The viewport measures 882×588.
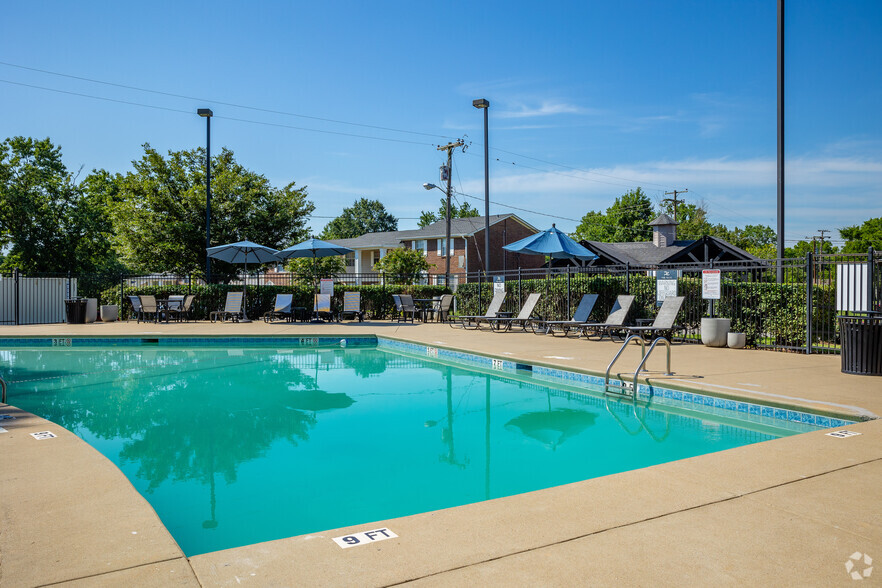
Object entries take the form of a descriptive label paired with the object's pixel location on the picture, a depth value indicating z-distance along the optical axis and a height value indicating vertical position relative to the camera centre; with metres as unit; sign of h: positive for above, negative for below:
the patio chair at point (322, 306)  17.73 -0.47
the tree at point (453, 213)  63.06 +8.78
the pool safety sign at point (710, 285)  10.71 +0.10
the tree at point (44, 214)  23.52 +3.14
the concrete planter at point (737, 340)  10.56 -0.89
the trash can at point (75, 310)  17.03 -0.57
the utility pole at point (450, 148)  27.81 +6.77
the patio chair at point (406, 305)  17.80 -0.44
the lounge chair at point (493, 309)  15.06 -0.48
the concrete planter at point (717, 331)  10.76 -0.74
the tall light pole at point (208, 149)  17.42 +4.31
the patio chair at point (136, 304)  17.56 -0.41
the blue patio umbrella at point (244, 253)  16.73 +1.11
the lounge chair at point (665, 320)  10.79 -0.54
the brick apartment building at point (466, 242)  37.19 +3.21
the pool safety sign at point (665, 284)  11.91 +0.13
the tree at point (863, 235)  48.12 +4.94
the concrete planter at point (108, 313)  17.81 -0.68
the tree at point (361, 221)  78.00 +9.35
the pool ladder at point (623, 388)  6.92 -1.17
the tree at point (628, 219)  50.34 +6.13
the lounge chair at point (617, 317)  11.82 -0.55
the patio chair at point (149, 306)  17.33 -0.46
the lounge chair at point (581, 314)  12.60 -0.51
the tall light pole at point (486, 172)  19.52 +4.03
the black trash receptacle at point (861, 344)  7.22 -0.67
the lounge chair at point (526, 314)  14.21 -0.58
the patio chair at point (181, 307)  17.72 -0.50
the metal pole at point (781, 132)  10.52 +2.87
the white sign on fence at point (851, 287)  8.26 +0.05
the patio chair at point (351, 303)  18.05 -0.39
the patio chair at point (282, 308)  17.48 -0.52
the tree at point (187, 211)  21.58 +2.99
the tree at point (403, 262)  25.81 +1.26
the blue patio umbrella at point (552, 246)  13.79 +1.06
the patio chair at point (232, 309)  17.77 -0.56
